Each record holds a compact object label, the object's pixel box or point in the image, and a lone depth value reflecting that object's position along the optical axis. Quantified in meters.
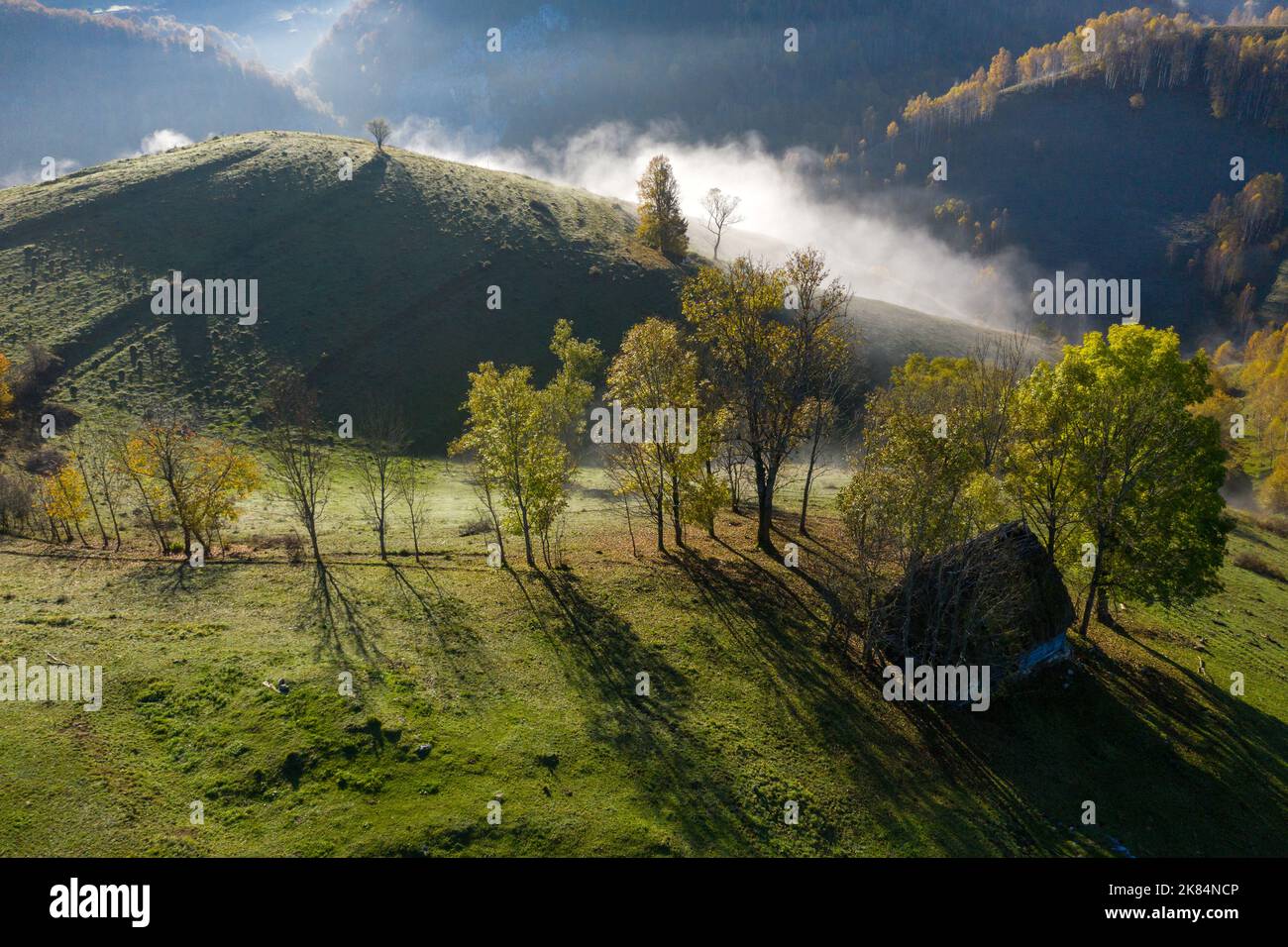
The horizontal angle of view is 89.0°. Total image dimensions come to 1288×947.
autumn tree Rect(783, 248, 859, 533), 39.72
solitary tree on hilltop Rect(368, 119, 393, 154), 125.50
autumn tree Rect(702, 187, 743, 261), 94.78
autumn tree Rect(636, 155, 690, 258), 116.62
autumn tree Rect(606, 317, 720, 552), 39.06
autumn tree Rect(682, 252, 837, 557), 40.59
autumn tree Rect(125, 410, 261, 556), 39.19
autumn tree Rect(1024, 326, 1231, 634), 34.00
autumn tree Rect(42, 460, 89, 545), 39.93
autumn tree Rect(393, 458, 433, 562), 51.06
